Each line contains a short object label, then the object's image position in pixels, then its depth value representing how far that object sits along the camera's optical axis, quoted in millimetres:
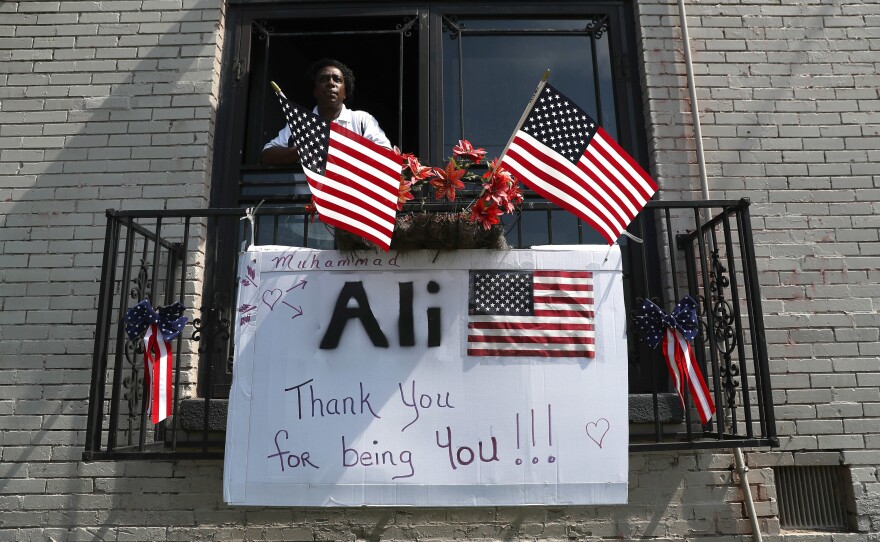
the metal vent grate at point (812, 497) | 4168
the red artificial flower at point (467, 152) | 3834
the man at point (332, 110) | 4777
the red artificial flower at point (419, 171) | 3768
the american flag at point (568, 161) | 3670
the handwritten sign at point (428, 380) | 3600
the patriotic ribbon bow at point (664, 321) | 3820
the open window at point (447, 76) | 4840
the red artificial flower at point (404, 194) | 3734
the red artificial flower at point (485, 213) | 3650
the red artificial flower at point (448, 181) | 3740
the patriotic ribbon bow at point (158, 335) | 3764
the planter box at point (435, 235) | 3734
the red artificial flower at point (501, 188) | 3641
